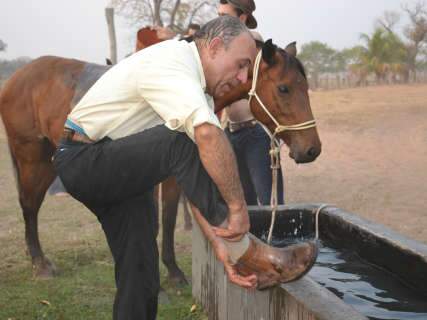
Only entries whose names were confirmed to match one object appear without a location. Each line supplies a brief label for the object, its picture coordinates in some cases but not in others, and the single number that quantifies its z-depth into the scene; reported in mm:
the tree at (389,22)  43438
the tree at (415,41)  34625
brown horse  4762
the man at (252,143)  4719
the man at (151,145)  2115
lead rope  3652
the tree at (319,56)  55406
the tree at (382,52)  33531
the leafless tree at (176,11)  32281
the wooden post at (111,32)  15342
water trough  2352
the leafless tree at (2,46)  43562
